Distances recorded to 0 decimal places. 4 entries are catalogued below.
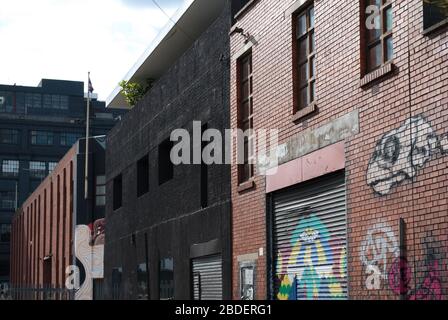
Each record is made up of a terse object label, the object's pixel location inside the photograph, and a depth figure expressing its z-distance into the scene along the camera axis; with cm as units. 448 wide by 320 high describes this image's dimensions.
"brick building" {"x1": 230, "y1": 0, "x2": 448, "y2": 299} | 1152
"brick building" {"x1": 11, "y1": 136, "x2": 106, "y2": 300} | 4650
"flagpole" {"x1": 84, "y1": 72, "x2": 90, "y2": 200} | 4847
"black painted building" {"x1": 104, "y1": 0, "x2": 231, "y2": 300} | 2020
